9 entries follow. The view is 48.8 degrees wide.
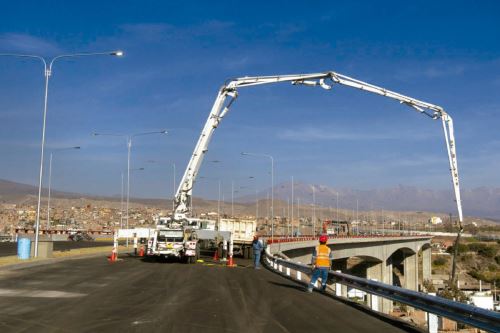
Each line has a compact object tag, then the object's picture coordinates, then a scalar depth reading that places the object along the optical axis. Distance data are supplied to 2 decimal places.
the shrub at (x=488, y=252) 126.88
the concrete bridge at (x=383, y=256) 71.34
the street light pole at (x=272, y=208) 58.68
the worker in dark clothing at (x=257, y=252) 30.02
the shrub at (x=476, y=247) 131.62
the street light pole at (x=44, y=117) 29.81
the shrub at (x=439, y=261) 128.94
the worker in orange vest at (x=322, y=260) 17.08
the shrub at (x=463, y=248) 130.70
